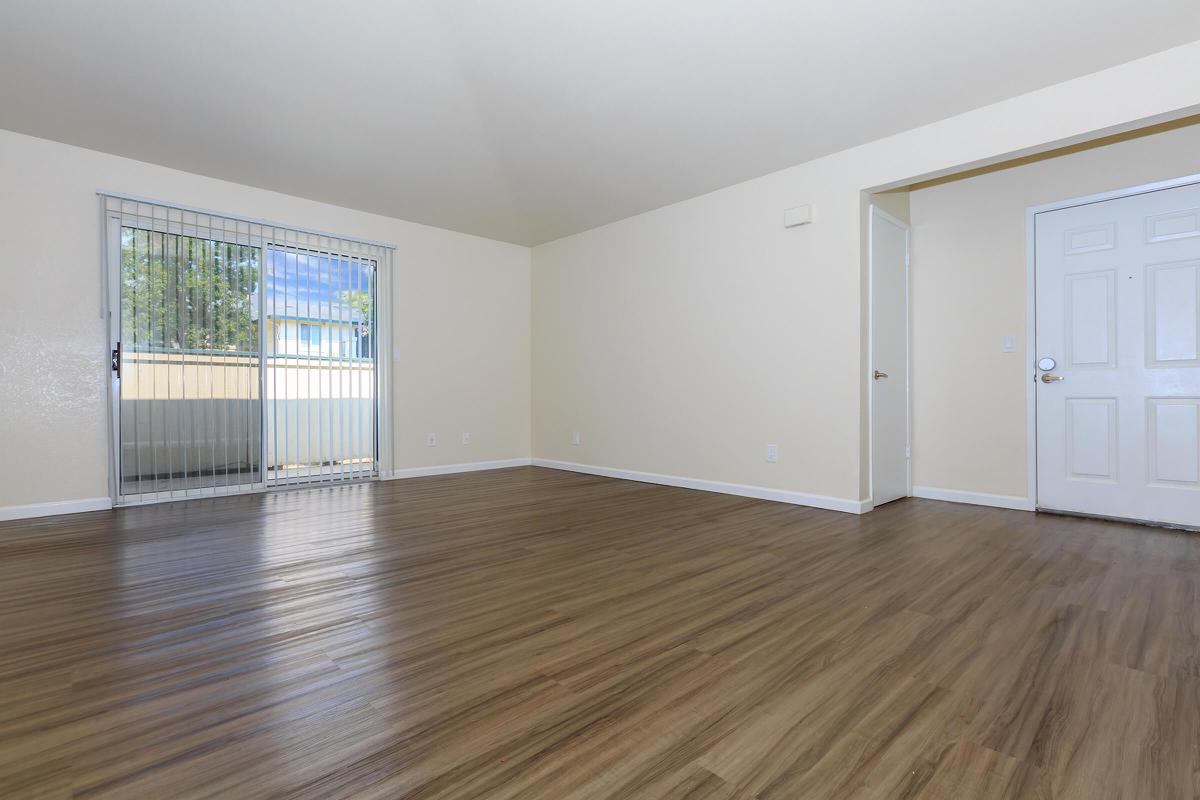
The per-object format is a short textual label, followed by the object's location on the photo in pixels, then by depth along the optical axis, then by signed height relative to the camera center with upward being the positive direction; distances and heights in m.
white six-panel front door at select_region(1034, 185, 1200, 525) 3.47 +0.24
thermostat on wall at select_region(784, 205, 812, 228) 4.14 +1.34
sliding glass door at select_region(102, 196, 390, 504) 4.20 +0.38
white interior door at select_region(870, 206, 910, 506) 4.10 +0.29
